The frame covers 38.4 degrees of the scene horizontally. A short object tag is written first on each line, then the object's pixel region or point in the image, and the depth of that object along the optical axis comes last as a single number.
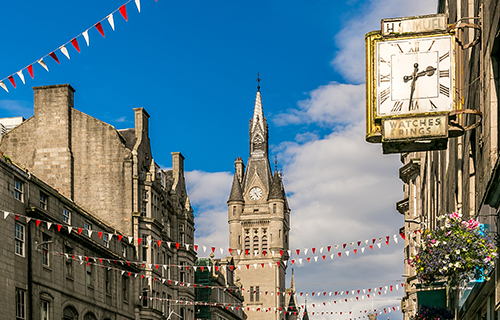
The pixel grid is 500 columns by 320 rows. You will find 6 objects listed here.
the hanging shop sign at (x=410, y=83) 13.41
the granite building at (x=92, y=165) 51.06
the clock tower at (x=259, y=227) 135.00
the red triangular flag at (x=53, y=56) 21.48
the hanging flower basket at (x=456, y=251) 13.40
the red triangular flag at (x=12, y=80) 21.09
